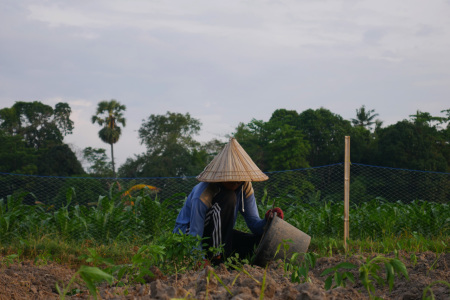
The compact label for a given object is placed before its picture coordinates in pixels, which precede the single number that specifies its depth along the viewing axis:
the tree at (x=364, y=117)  51.91
